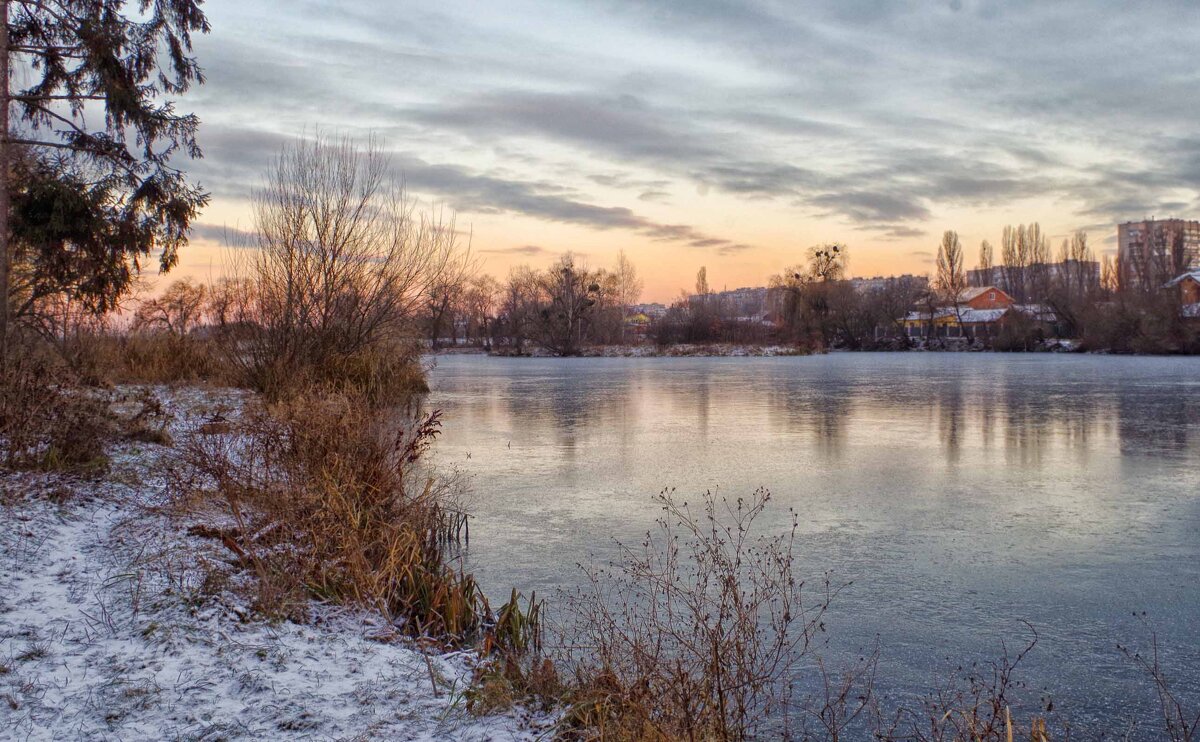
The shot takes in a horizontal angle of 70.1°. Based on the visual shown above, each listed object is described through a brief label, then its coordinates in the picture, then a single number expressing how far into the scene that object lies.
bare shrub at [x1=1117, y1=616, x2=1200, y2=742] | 3.83
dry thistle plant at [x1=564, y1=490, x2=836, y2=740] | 3.65
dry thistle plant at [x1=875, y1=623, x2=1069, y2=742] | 3.50
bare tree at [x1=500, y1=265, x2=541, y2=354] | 62.50
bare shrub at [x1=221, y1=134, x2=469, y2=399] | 14.47
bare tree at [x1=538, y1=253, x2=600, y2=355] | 59.12
